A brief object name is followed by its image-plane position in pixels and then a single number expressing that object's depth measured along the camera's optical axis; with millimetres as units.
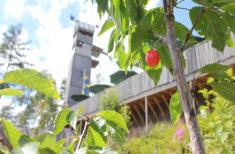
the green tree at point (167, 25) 1095
